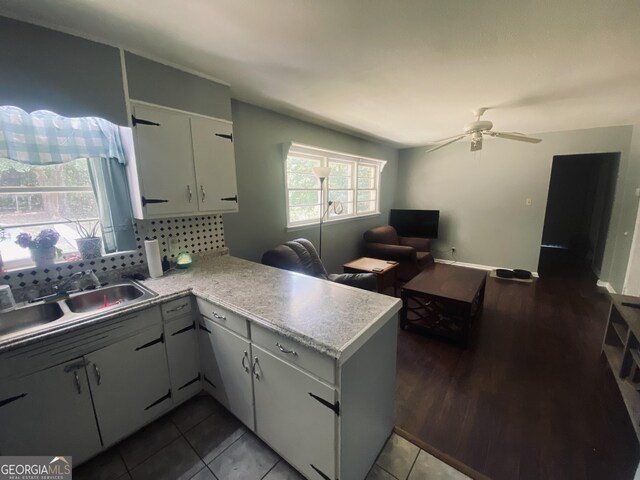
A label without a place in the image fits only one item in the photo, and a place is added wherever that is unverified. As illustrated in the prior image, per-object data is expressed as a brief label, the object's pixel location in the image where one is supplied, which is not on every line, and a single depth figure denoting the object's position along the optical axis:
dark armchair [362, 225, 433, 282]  3.94
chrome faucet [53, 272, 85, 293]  1.53
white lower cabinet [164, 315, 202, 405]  1.59
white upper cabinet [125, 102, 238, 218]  1.71
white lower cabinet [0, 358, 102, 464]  1.11
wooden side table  3.35
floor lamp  3.05
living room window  3.32
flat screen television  4.95
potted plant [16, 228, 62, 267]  1.43
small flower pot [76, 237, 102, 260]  1.65
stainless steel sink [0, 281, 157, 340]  1.34
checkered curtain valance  1.39
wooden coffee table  2.41
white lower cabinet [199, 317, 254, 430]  1.41
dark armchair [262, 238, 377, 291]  2.40
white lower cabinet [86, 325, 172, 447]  1.34
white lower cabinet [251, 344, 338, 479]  1.09
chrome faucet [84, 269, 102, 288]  1.64
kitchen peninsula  1.08
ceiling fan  2.65
